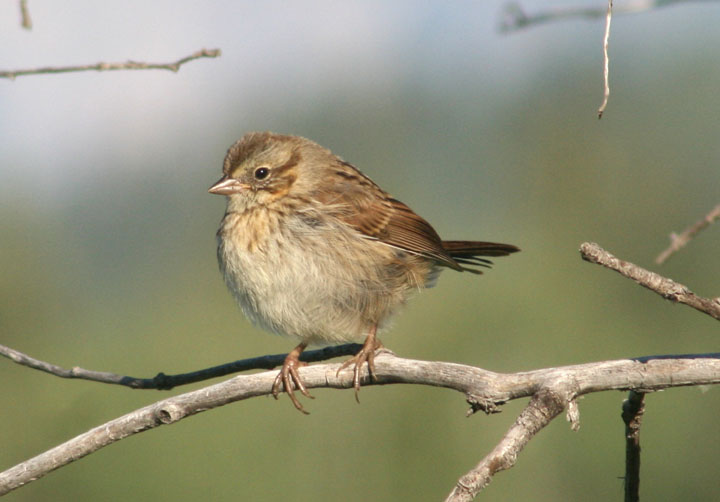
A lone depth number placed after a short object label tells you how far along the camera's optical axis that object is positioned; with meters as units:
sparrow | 7.63
